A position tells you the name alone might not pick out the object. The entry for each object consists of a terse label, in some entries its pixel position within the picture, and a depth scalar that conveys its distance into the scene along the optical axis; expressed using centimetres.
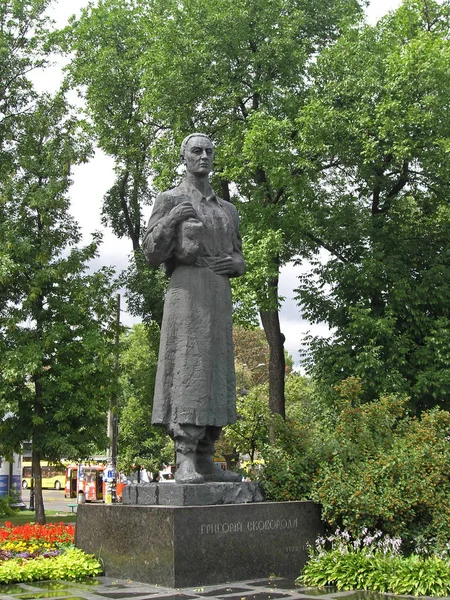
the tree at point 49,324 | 1973
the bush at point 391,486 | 836
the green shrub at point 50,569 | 789
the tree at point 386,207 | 1922
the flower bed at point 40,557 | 798
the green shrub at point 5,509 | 2708
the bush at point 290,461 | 932
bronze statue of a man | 837
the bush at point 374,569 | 723
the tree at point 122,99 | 2519
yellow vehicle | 6544
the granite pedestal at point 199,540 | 737
